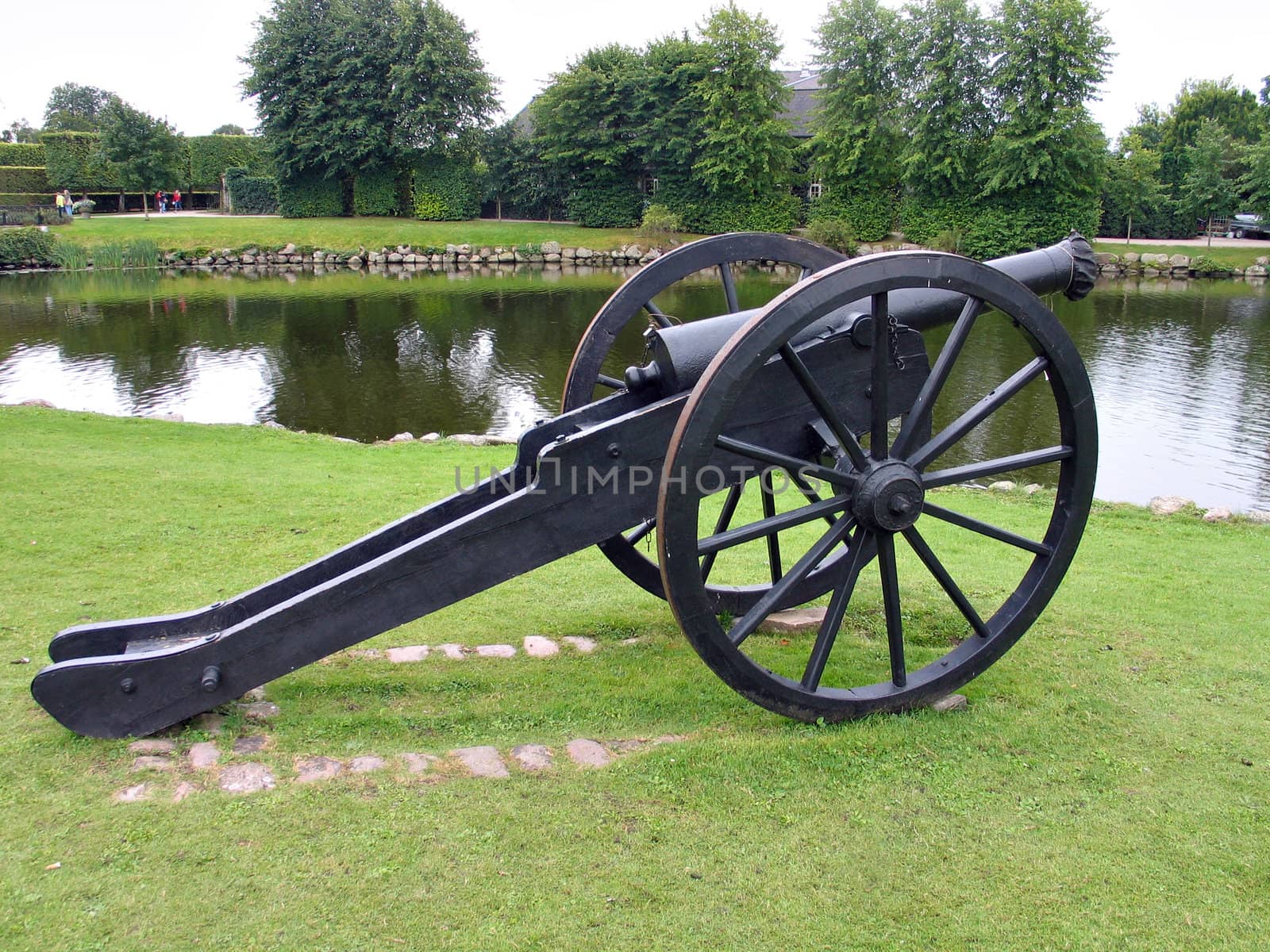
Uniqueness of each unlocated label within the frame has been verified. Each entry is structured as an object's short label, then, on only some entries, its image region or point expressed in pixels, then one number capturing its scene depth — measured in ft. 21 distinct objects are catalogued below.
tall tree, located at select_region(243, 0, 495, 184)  137.90
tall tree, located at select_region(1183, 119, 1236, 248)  122.62
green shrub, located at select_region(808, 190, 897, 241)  129.80
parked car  136.56
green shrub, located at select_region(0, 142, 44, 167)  147.23
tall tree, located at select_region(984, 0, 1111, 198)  110.63
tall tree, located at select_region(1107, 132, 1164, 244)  127.65
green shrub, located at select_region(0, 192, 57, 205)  136.46
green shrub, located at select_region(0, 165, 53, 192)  143.84
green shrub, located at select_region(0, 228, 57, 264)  105.81
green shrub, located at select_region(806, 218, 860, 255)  120.26
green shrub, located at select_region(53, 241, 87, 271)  107.55
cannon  10.53
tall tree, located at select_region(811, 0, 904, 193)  124.57
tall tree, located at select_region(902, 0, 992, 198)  118.01
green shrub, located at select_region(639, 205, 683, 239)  130.21
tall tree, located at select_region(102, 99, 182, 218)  128.16
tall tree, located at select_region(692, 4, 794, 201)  129.18
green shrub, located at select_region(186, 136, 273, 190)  160.76
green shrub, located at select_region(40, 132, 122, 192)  143.54
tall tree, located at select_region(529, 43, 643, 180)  136.05
